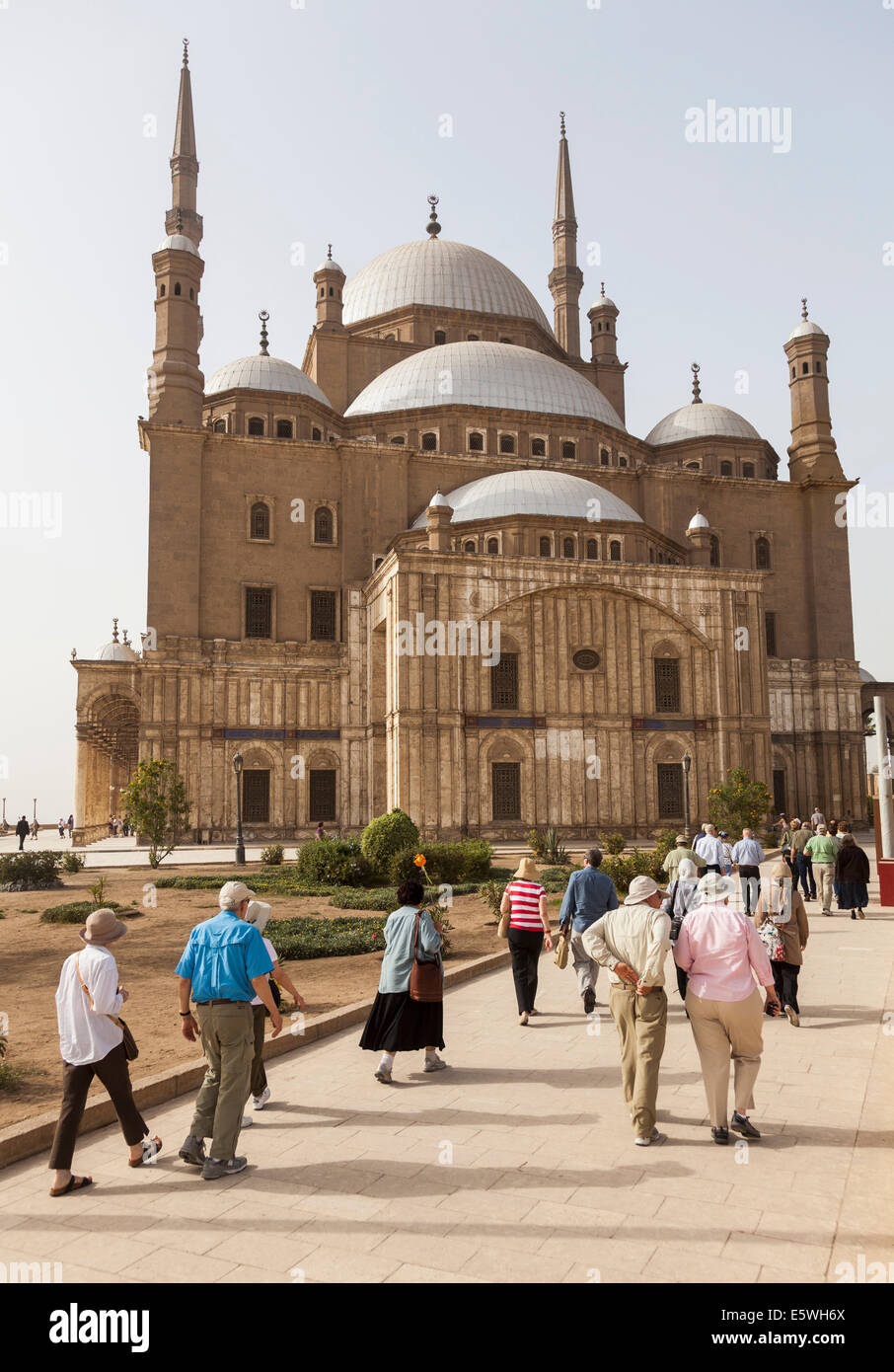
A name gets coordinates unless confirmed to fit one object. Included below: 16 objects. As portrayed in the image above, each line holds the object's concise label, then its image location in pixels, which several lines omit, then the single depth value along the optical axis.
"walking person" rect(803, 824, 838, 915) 15.49
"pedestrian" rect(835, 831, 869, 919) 14.96
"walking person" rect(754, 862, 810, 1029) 8.62
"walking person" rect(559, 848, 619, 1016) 8.84
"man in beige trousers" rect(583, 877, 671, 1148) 5.73
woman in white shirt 5.38
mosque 33.22
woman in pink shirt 5.76
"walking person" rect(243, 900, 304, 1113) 6.37
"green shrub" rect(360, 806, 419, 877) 22.12
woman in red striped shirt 8.84
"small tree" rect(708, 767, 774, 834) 30.06
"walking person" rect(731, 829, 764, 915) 14.34
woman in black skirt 7.00
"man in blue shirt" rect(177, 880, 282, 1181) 5.35
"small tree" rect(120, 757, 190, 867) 25.44
